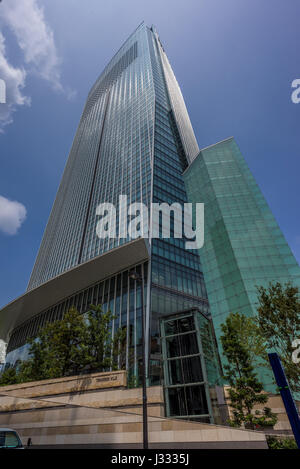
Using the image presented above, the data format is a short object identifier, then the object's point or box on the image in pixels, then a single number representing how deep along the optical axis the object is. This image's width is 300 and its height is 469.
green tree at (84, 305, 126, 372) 21.92
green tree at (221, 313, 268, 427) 15.88
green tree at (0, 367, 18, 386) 33.16
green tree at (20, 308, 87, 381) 22.77
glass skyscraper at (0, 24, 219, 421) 22.73
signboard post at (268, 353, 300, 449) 7.43
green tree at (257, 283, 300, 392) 16.11
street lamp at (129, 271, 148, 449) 10.88
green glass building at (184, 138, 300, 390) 34.41
